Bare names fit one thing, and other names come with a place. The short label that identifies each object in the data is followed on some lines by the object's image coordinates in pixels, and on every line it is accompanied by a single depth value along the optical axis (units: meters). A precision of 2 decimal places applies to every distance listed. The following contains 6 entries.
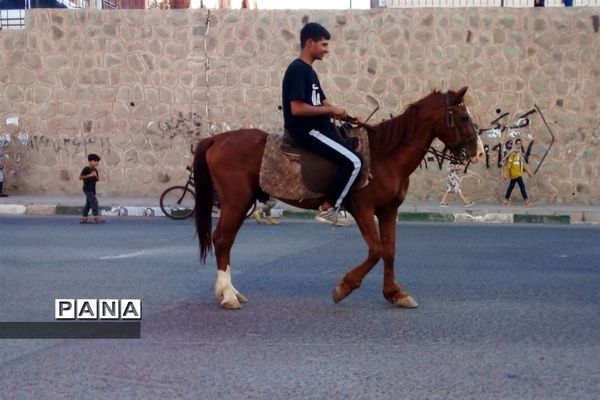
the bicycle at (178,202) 17.38
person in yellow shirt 19.50
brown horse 7.04
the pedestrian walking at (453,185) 19.56
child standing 15.67
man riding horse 6.90
